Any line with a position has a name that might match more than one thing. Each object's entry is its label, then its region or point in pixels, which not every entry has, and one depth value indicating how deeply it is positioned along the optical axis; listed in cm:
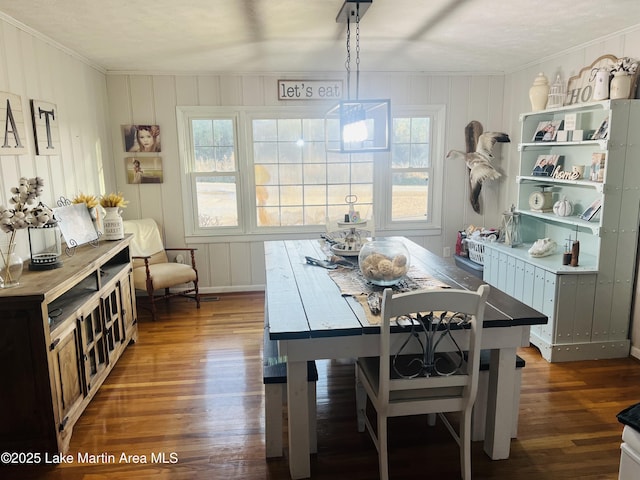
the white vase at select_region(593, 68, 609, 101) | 334
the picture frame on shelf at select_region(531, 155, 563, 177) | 403
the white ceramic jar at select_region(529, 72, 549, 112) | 403
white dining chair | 187
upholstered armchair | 439
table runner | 244
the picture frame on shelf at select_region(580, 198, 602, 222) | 346
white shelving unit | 323
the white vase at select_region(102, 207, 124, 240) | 358
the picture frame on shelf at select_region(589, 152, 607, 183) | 334
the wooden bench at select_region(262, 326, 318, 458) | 230
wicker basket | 479
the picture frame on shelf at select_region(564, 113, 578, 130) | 366
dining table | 203
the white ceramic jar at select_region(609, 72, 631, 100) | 321
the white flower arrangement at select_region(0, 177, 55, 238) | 239
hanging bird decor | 496
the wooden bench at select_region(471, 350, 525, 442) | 236
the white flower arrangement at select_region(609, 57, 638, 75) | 324
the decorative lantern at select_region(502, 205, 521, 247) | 422
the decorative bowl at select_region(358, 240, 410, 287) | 245
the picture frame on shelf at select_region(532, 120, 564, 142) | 389
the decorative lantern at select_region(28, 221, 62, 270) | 270
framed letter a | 280
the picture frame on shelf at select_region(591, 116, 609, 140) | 325
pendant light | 273
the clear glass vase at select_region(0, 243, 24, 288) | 234
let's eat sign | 497
